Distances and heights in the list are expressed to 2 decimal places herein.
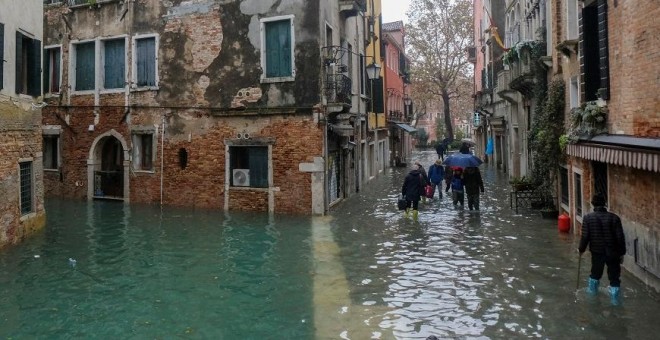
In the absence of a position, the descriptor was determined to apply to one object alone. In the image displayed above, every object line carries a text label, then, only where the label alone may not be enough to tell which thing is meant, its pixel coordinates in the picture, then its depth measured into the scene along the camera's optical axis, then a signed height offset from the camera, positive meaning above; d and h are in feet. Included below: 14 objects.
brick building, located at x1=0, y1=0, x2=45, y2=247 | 35.83 +4.59
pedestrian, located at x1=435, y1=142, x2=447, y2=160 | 107.62 +6.12
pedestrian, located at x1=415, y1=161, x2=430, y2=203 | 52.44 -0.07
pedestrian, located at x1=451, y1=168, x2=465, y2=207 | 54.13 -0.83
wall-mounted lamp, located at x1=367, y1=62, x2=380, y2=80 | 60.60 +12.59
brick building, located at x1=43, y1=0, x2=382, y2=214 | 51.52 +8.42
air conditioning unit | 54.03 +0.49
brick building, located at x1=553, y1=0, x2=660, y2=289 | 24.44 +3.16
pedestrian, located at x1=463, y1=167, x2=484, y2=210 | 51.52 -0.51
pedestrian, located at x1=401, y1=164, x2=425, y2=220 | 48.34 -0.78
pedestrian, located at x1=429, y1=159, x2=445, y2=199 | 60.34 +0.60
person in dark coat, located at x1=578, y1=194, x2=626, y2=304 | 23.36 -2.85
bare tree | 132.67 +35.87
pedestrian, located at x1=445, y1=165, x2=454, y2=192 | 61.87 +0.37
